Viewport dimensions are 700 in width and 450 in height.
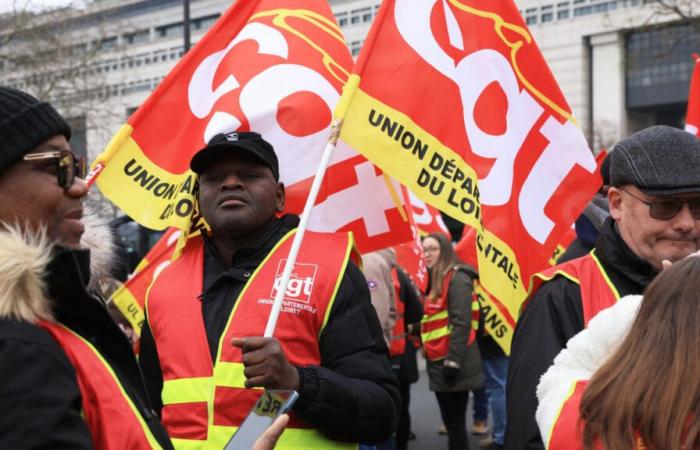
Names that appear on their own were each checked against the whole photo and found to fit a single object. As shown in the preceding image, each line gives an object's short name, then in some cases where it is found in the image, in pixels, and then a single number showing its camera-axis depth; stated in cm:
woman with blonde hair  749
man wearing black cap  300
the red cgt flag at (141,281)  520
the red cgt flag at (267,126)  393
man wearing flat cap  276
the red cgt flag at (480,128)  364
